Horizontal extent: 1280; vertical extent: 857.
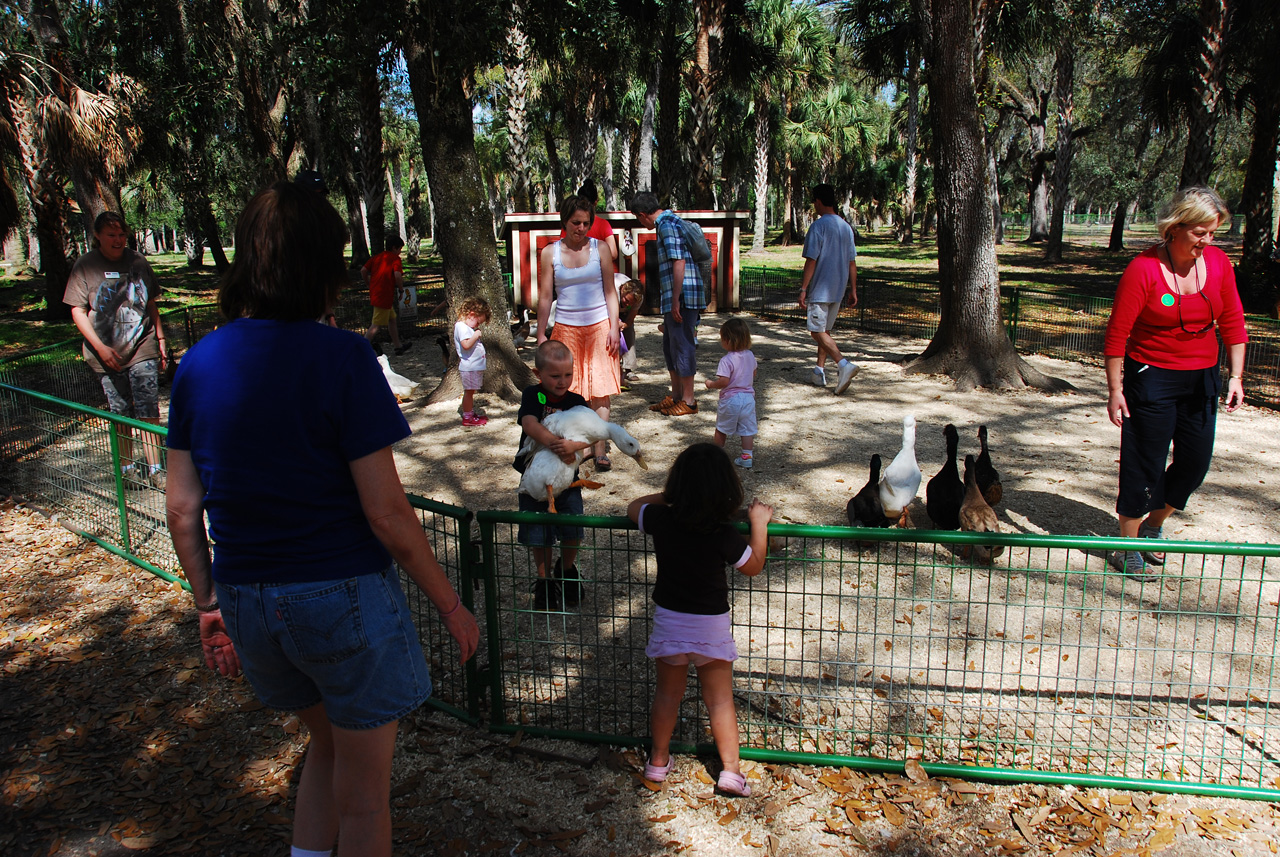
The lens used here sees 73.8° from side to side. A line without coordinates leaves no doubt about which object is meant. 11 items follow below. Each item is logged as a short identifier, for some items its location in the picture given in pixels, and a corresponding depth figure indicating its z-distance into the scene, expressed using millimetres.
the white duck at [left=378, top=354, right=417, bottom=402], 8672
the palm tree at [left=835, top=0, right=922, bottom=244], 23562
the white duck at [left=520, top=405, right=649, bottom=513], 3945
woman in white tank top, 6152
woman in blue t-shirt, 1810
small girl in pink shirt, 6031
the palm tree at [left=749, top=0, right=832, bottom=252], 32031
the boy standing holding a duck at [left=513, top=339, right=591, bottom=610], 3912
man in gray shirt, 8375
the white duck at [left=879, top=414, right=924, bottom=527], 4812
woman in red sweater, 4449
